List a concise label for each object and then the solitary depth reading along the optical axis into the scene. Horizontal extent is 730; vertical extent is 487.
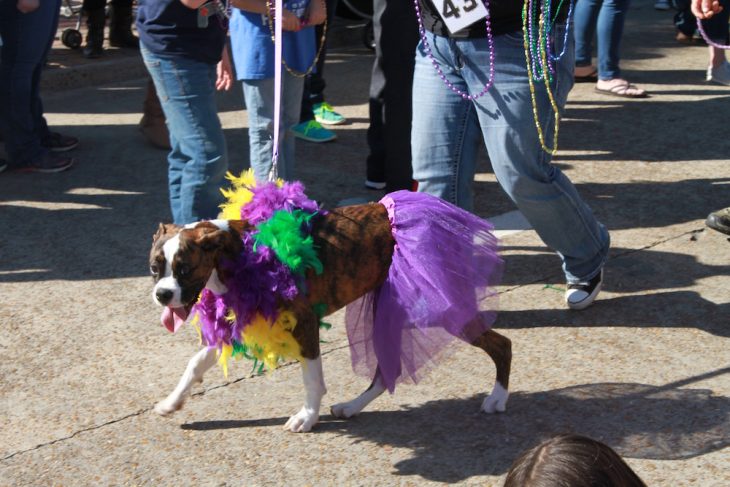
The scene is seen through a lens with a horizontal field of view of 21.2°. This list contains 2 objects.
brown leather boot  12.86
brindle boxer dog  6.08
